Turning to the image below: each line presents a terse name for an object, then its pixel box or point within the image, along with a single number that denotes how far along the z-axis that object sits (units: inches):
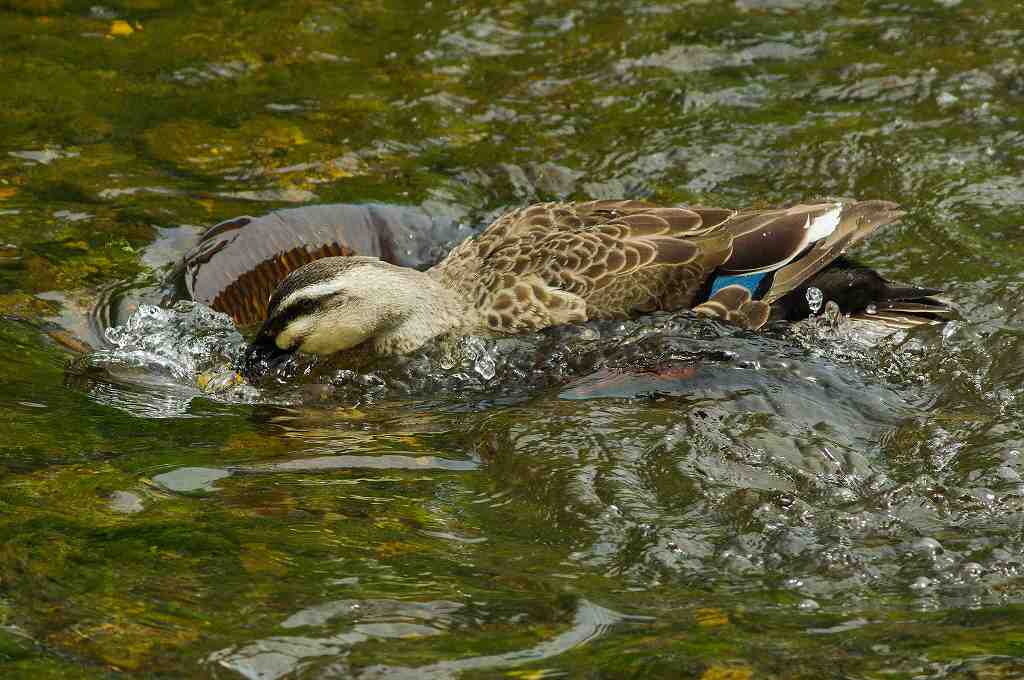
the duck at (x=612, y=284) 580.1
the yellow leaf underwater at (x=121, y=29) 890.7
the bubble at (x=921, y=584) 374.0
